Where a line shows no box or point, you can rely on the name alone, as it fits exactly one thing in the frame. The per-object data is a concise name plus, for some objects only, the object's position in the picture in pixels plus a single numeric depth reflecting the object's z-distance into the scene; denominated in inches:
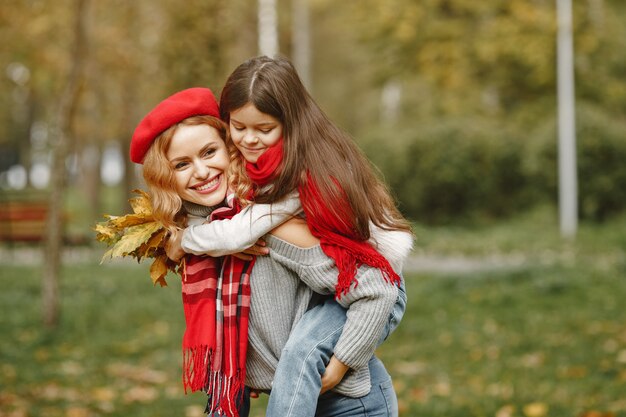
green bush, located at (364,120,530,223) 682.8
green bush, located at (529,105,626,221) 628.4
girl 88.4
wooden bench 509.4
